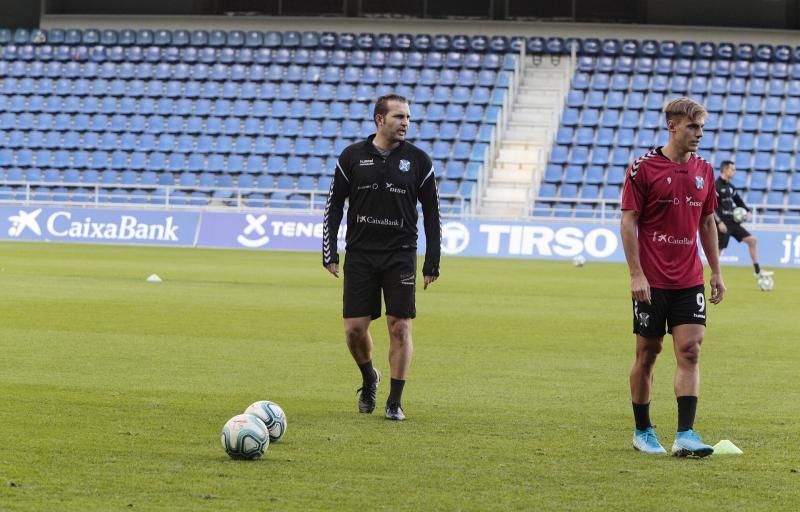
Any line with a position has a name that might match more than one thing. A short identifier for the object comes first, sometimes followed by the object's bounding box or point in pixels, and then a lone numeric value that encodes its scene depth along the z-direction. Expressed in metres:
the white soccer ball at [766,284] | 50.53
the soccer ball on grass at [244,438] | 15.16
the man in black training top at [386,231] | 19.50
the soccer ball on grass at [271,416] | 16.25
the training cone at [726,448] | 16.50
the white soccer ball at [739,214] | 51.07
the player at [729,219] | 51.72
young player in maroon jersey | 16.22
